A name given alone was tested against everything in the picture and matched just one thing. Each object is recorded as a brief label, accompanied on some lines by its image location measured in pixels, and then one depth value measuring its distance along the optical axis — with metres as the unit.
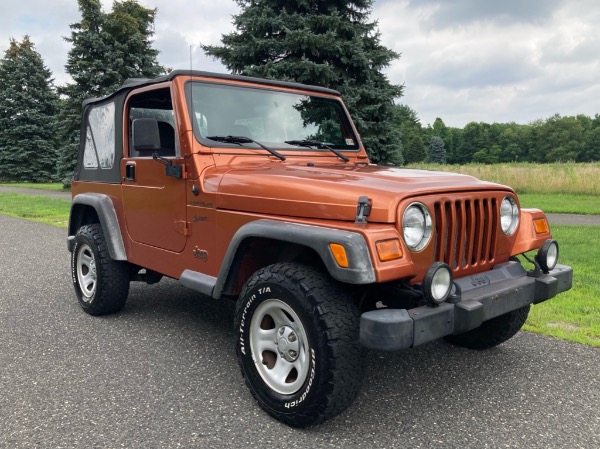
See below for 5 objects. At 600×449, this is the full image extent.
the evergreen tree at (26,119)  32.56
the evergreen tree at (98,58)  20.27
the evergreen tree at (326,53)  12.73
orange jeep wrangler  2.48
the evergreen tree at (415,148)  76.88
